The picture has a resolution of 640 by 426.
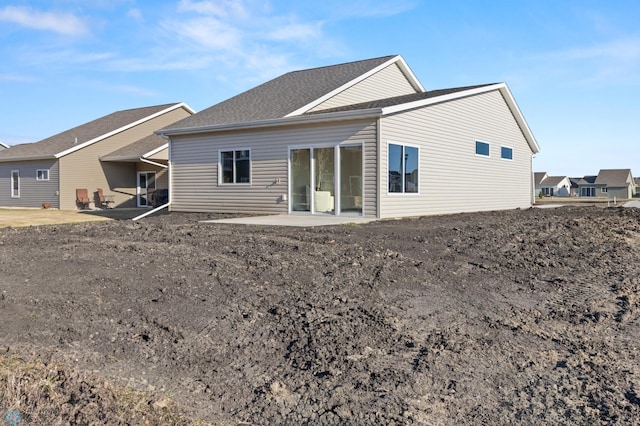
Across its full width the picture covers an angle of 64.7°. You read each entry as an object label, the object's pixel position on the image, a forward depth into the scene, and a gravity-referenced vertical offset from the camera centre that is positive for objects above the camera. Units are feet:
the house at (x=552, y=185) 274.30 +4.02
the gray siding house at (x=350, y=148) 43.75 +4.44
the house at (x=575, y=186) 287.16 +3.57
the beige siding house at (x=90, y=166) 76.43 +4.40
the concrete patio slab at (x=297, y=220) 38.31 -2.22
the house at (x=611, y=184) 251.80 +4.16
